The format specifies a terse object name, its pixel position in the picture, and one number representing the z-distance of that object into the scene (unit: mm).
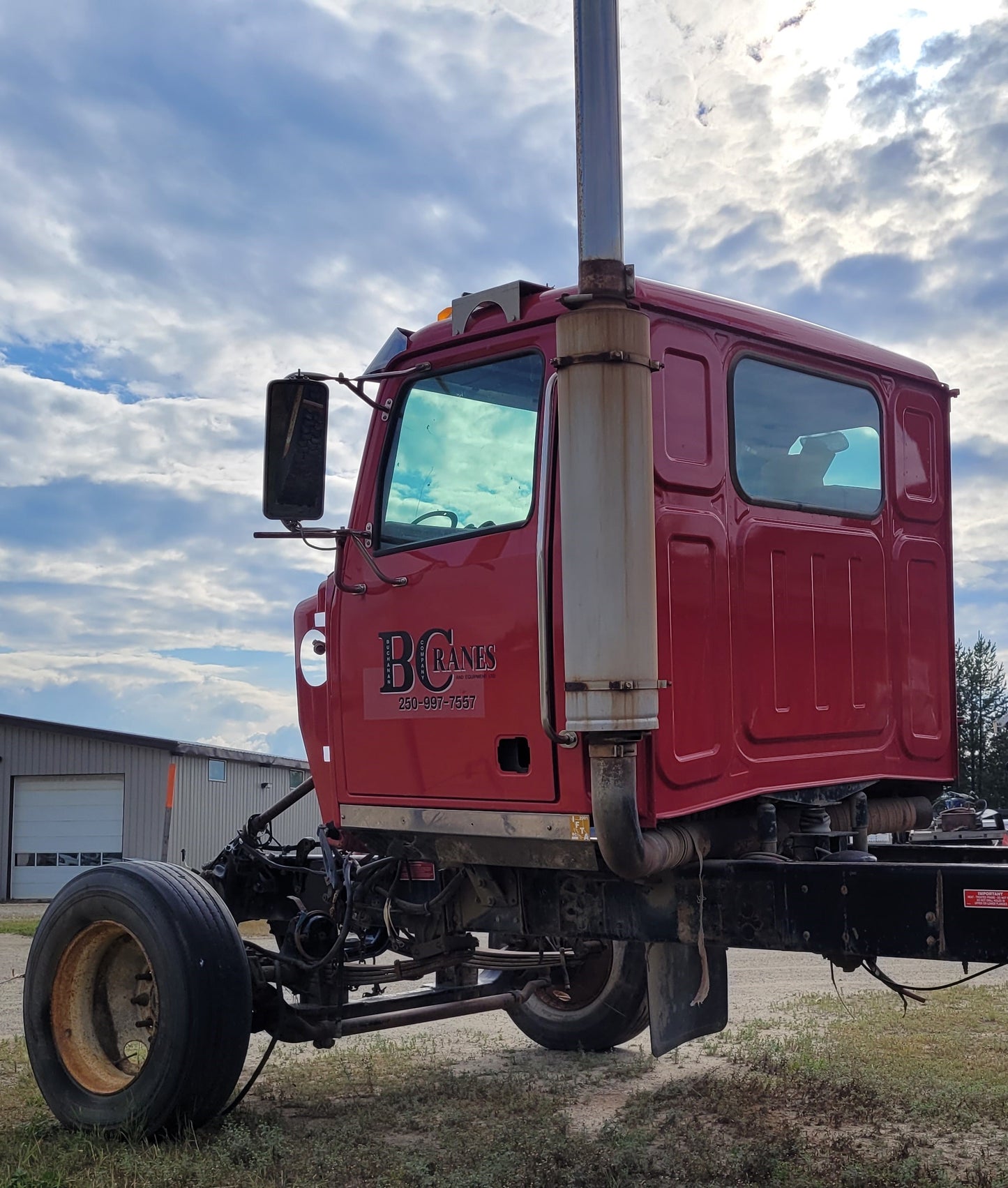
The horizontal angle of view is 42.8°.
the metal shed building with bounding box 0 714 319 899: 26891
